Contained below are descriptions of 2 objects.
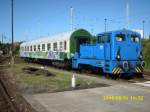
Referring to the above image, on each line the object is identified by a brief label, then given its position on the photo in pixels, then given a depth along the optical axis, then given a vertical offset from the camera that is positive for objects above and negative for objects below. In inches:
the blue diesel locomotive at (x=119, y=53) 380.6 +4.5
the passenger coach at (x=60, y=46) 548.9 +36.3
